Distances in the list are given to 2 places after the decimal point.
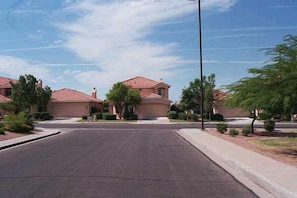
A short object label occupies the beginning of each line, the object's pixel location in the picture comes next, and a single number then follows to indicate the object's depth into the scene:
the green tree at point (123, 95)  36.08
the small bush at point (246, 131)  16.83
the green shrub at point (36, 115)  36.28
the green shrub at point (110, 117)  35.45
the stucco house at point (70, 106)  40.36
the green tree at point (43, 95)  37.09
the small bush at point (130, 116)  35.87
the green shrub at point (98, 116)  36.84
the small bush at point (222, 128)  18.35
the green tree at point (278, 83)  9.10
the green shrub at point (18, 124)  18.13
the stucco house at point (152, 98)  38.72
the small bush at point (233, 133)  16.77
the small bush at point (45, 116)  36.22
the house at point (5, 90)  40.20
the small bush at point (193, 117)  33.90
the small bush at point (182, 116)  34.95
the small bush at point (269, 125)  19.00
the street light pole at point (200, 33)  19.99
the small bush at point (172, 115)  35.83
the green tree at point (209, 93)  34.20
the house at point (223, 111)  39.77
